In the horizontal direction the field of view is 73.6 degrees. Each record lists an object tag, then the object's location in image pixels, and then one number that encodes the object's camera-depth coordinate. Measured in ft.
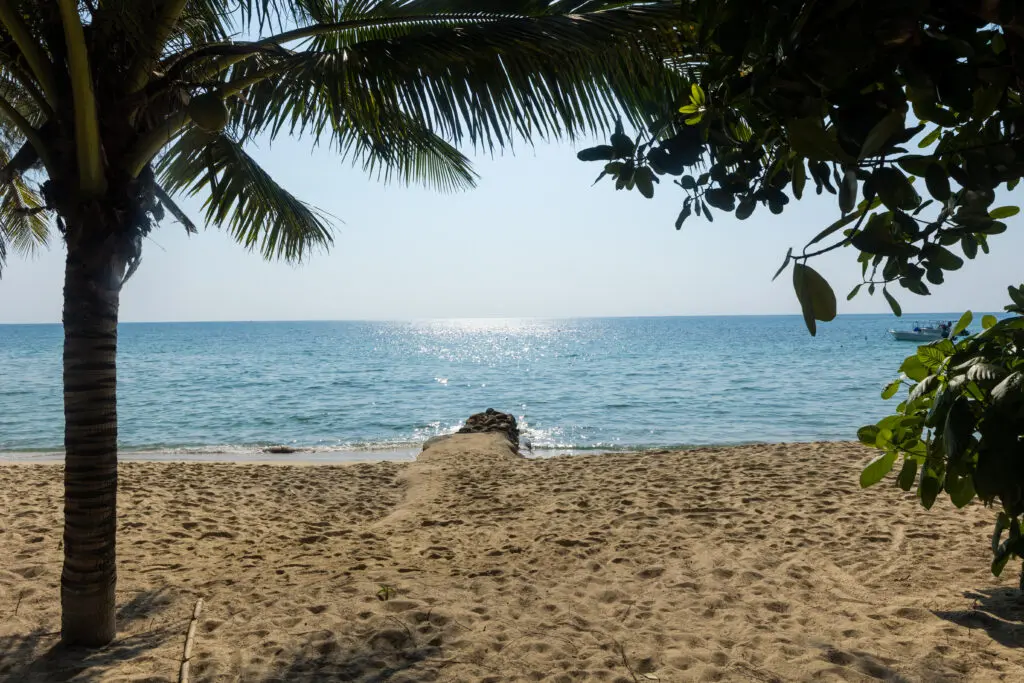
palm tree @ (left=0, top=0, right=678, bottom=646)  10.59
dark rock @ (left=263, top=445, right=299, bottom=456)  46.50
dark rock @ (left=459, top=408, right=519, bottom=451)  43.68
